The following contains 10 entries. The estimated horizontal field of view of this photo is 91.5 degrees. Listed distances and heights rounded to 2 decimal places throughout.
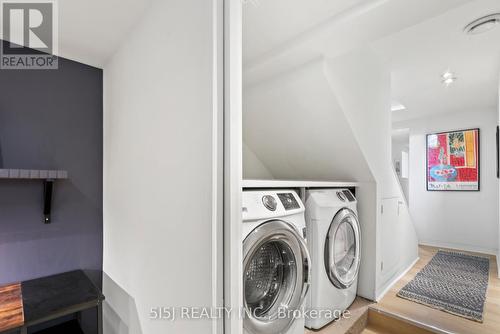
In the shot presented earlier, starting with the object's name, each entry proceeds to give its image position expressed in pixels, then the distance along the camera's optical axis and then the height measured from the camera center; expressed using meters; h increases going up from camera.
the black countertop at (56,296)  1.14 -0.68
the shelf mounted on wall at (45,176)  1.23 -0.04
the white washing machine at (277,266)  1.29 -0.58
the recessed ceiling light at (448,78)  2.66 +1.03
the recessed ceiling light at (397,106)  3.90 +1.04
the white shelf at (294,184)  1.33 -0.10
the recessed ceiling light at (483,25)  1.71 +1.05
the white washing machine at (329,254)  1.72 -0.65
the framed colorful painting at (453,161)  3.92 +0.13
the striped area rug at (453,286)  2.09 -1.21
